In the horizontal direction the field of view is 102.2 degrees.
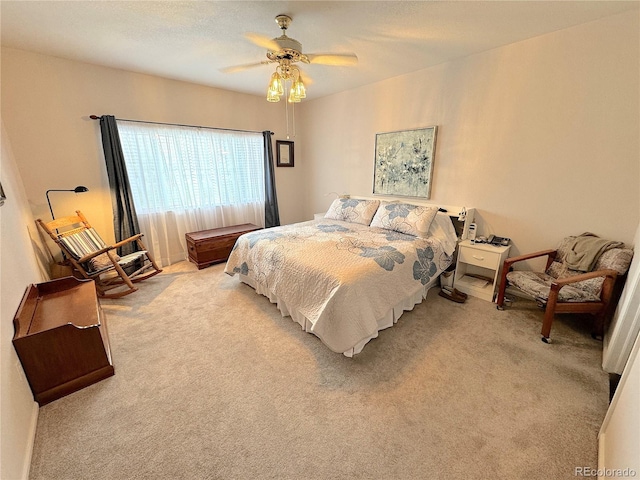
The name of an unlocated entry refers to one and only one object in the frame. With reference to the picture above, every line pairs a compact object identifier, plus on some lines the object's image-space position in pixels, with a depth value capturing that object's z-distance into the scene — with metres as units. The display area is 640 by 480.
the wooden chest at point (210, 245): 3.44
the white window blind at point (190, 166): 3.21
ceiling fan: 1.85
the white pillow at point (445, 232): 2.70
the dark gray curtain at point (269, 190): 4.21
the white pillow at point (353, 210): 3.30
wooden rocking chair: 2.53
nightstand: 2.54
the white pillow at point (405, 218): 2.73
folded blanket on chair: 2.07
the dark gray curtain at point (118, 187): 2.90
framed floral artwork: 3.11
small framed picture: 4.46
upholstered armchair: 1.90
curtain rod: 2.84
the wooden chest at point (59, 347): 1.49
